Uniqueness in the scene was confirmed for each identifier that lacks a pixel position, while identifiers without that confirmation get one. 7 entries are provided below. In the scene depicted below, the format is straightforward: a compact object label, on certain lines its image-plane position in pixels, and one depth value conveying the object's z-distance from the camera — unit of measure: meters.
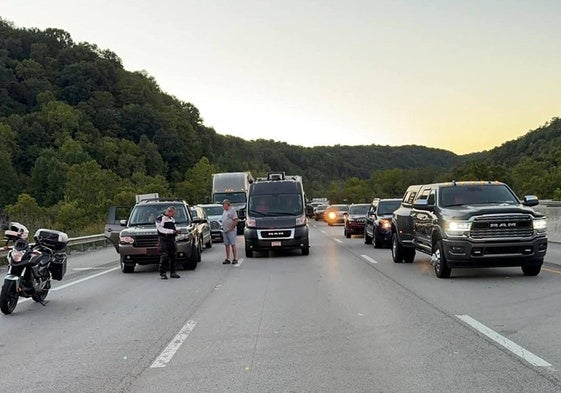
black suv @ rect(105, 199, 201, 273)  15.68
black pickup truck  12.05
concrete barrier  22.66
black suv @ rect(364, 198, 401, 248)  22.17
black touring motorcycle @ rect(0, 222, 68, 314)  9.77
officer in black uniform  14.40
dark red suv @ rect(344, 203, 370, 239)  29.78
